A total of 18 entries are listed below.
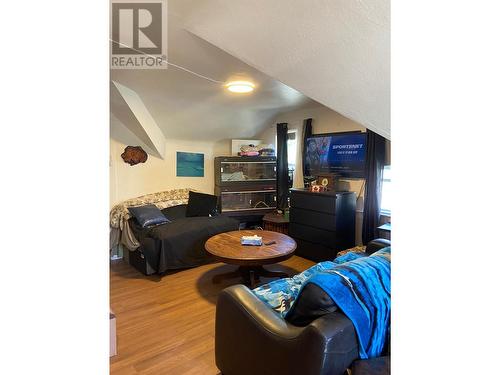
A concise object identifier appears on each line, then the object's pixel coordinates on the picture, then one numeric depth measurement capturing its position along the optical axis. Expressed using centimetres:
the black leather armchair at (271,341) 115
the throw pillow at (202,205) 429
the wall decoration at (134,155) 419
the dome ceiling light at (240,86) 319
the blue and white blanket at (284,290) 177
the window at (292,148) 493
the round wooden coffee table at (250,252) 270
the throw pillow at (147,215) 362
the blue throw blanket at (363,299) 125
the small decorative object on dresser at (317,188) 397
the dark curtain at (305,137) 452
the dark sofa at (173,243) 333
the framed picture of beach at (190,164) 487
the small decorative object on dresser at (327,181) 407
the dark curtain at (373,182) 360
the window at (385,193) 367
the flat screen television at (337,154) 388
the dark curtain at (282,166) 494
